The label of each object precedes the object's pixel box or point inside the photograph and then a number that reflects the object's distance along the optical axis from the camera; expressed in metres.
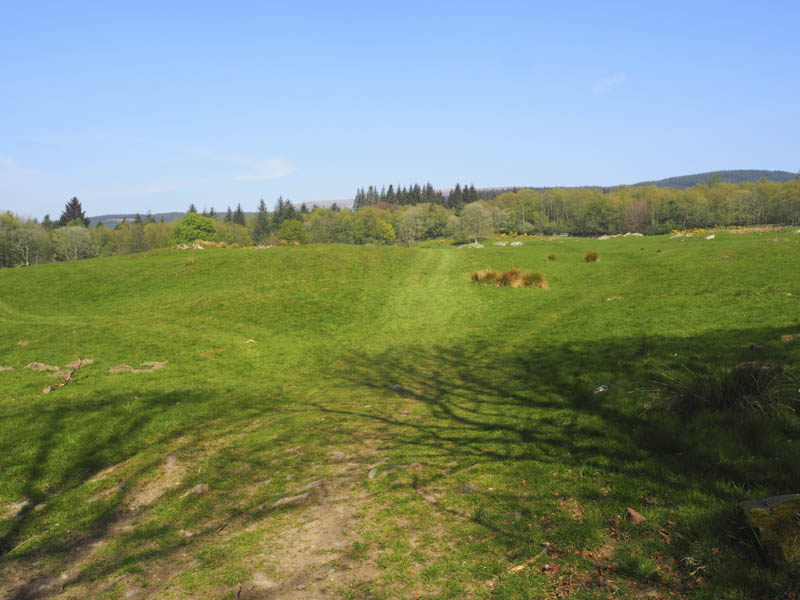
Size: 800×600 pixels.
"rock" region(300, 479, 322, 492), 8.05
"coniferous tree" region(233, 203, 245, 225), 190.38
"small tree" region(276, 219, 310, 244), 139.30
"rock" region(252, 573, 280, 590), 5.37
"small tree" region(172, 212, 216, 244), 113.38
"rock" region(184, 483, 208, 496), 8.24
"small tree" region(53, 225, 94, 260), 114.00
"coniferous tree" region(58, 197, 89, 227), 150.62
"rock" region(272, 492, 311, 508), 7.55
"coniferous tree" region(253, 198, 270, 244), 172.50
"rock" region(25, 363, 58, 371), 16.64
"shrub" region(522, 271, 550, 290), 32.28
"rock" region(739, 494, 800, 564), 4.43
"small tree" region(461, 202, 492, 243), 125.71
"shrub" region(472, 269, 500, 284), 34.76
